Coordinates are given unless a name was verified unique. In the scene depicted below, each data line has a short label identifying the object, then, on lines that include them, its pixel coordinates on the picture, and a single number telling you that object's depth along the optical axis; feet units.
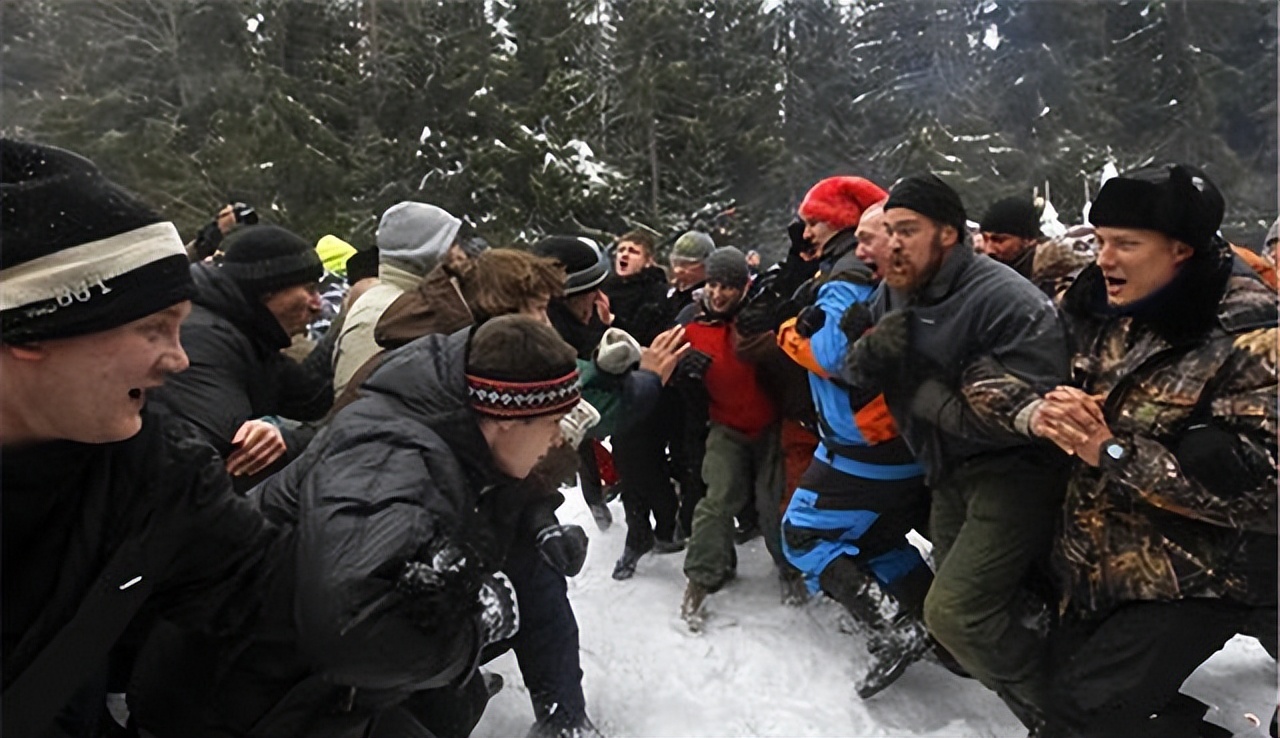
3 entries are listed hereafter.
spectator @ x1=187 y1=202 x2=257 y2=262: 19.58
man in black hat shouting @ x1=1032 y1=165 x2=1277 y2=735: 6.82
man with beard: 8.69
